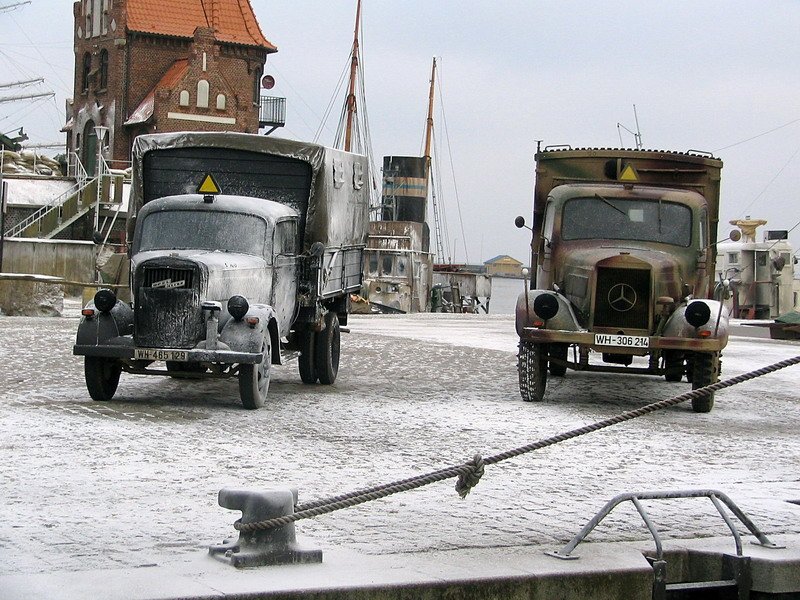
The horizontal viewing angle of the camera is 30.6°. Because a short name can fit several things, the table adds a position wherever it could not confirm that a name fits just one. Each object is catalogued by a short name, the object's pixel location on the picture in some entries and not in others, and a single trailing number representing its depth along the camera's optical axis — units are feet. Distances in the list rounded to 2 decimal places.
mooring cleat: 22.41
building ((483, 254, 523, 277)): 541.75
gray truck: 48.29
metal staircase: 200.44
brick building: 231.91
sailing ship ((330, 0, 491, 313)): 258.37
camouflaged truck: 52.95
